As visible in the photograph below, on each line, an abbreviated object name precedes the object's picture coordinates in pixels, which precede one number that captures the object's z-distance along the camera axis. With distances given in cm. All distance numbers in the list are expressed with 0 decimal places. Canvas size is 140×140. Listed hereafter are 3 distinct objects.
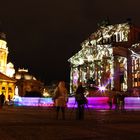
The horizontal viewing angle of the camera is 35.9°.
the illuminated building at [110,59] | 4804
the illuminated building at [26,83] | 8218
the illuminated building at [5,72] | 6582
